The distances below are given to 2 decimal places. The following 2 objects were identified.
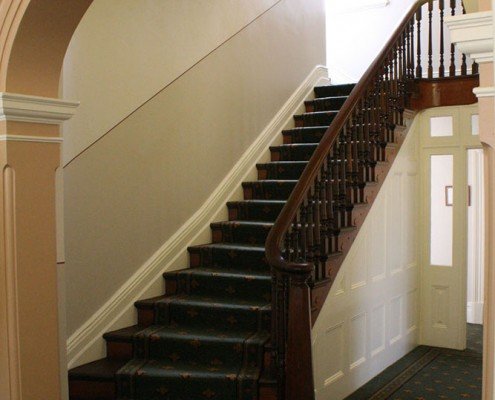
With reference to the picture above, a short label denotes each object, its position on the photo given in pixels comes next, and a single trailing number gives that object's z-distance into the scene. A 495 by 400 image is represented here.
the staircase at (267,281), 3.59
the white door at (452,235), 6.21
